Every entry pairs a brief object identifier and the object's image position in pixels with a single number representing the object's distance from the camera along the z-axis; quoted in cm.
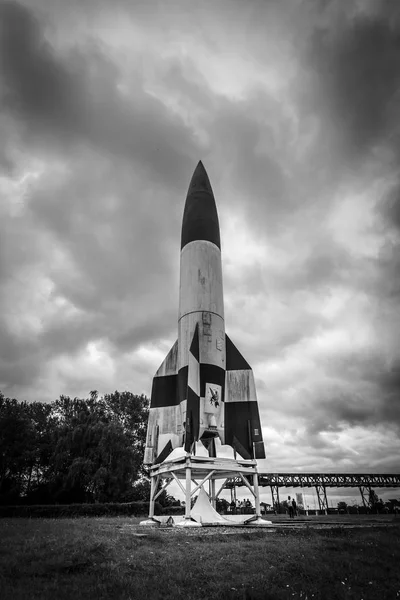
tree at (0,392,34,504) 3450
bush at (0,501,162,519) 2455
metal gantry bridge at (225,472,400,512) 4125
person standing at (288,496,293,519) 2488
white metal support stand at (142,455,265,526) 1370
